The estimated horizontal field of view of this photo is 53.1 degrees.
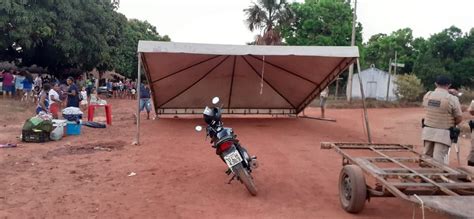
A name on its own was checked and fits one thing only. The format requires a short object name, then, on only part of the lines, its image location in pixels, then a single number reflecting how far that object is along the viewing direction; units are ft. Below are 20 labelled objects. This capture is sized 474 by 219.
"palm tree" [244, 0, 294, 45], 119.65
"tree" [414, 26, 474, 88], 118.32
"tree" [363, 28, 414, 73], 162.09
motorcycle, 20.49
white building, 121.49
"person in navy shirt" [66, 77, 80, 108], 42.16
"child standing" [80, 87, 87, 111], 60.74
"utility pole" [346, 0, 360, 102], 92.38
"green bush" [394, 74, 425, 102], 99.71
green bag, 34.01
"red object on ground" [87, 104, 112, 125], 47.24
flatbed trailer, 13.43
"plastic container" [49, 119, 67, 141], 35.19
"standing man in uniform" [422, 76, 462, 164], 20.34
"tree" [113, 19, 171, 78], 144.29
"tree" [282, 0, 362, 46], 133.08
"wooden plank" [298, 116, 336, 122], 53.83
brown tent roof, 32.86
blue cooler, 38.63
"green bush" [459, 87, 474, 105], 95.99
